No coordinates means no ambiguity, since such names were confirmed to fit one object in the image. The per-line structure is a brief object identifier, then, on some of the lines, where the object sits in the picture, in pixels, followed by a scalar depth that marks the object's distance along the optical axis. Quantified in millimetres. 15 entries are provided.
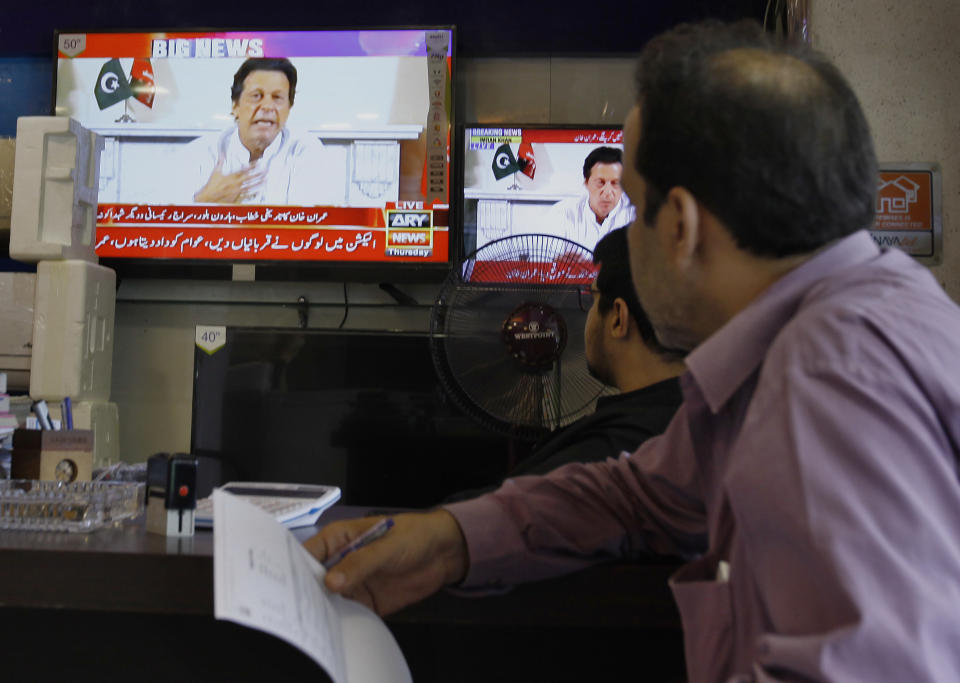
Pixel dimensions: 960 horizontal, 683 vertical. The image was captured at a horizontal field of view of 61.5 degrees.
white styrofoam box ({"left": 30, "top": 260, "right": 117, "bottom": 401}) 2438
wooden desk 962
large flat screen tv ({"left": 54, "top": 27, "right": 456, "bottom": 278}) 2867
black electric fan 1795
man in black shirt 1330
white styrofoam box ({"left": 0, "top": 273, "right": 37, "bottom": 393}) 2521
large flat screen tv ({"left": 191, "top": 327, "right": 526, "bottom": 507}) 2143
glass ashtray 1061
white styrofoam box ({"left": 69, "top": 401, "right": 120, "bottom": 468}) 2467
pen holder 1212
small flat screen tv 2848
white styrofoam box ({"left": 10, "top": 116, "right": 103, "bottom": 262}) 2426
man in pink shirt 496
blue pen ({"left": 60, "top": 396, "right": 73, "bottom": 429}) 1473
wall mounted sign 1922
